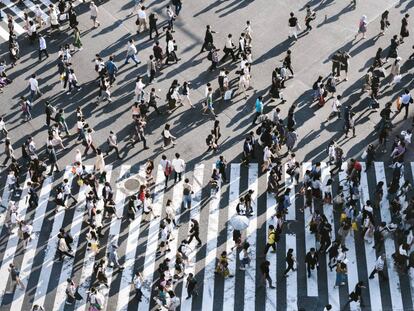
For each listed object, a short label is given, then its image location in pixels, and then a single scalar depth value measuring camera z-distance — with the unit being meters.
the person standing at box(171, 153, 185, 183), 32.44
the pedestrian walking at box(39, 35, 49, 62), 40.61
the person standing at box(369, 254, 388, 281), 27.81
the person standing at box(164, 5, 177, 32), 42.36
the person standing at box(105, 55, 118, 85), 38.38
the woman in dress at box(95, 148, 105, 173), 33.19
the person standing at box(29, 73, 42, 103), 37.59
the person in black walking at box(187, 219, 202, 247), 29.84
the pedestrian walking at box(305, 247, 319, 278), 28.05
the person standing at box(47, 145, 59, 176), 33.69
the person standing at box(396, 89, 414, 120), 35.09
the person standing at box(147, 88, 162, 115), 36.28
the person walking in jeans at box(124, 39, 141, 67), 39.66
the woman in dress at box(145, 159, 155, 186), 33.03
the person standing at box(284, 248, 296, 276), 28.08
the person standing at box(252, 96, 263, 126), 35.34
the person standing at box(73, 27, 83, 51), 41.28
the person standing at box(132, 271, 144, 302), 27.92
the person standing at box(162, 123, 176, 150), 34.53
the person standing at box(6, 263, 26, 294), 28.47
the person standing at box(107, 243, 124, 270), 29.12
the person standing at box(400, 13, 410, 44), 39.78
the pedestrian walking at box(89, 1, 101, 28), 42.59
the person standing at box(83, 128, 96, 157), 34.31
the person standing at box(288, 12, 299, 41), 40.43
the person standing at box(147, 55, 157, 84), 38.19
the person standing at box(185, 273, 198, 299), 27.67
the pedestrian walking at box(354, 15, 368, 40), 40.09
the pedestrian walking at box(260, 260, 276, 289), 27.62
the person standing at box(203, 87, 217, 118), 35.91
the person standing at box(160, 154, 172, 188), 32.41
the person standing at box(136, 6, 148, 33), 42.16
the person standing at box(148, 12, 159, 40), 41.59
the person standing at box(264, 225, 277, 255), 29.19
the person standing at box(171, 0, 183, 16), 43.78
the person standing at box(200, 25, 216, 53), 40.22
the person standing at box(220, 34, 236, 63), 39.44
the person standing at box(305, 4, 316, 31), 41.34
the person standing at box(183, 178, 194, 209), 31.54
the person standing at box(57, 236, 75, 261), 29.58
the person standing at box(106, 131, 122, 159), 34.03
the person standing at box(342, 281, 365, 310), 26.62
